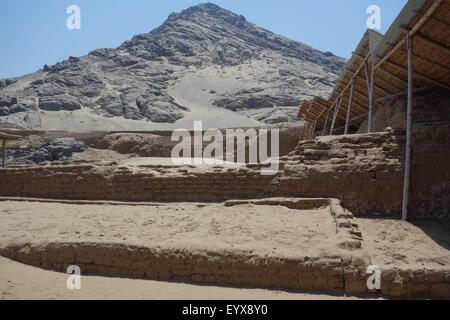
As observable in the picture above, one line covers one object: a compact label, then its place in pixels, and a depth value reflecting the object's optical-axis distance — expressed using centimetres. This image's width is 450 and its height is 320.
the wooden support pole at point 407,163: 667
